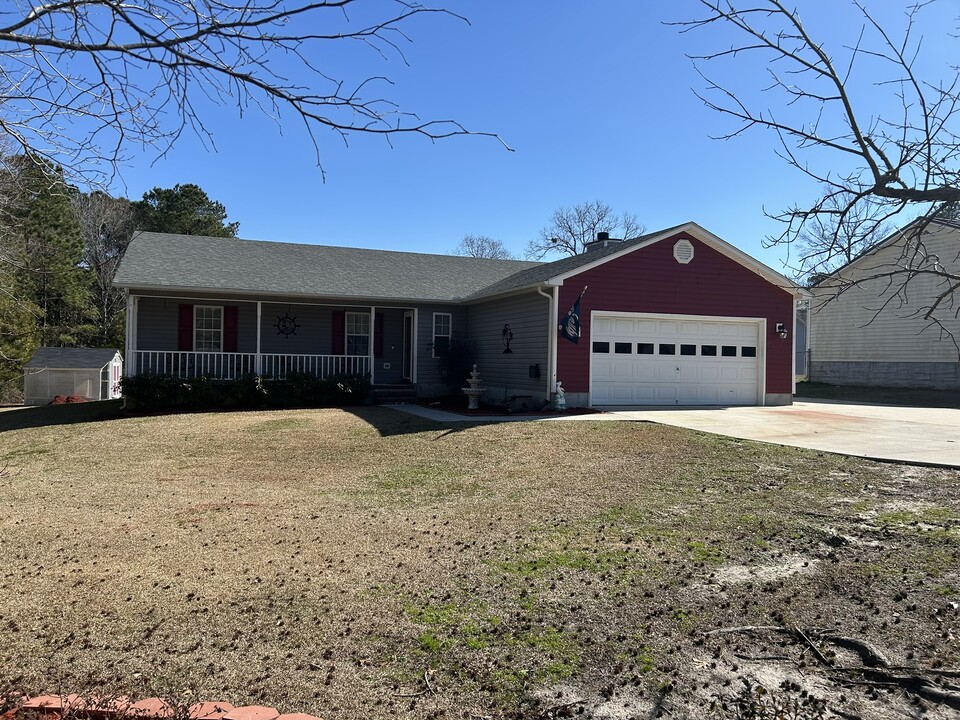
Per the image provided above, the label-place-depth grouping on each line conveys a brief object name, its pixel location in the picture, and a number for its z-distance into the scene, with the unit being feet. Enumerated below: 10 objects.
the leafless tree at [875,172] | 9.75
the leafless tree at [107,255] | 98.78
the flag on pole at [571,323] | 49.75
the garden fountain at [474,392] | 52.06
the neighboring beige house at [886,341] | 74.18
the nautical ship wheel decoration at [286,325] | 61.52
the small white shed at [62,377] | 73.26
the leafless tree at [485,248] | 179.01
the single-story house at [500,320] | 51.88
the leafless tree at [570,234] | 157.07
